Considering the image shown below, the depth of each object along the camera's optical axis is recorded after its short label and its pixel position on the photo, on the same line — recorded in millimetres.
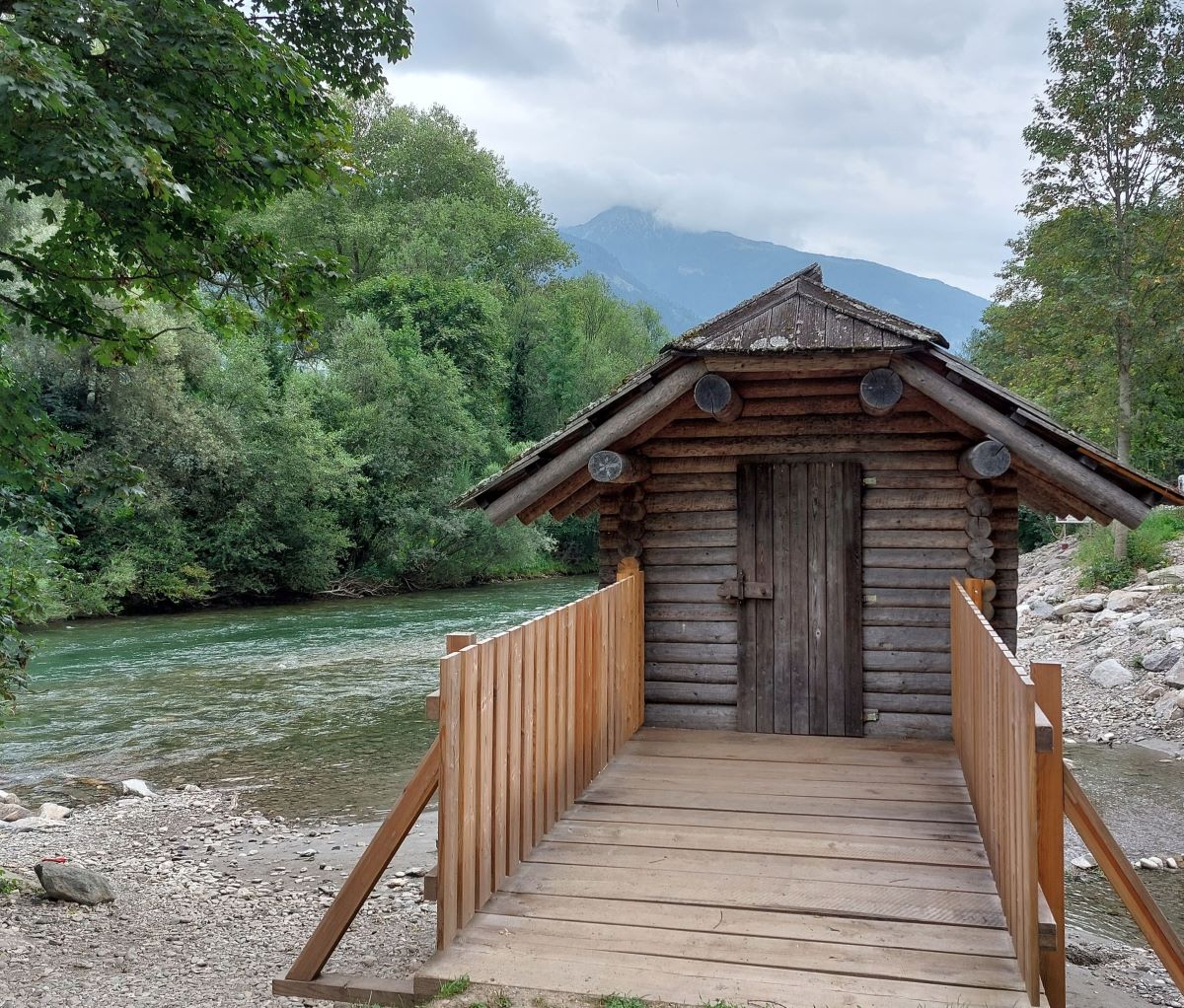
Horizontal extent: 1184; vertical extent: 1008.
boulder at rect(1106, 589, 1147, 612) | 17266
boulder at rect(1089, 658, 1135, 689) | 13891
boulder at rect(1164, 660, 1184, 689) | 12864
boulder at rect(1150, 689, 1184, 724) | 12195
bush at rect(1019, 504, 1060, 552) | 31555
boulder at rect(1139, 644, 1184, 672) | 13758
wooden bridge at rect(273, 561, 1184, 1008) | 3844
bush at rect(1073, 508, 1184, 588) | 19219
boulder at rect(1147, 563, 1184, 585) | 17578
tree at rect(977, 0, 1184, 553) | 19531
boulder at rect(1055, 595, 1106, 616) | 18297
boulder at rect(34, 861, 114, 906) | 6879
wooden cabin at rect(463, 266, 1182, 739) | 7320
